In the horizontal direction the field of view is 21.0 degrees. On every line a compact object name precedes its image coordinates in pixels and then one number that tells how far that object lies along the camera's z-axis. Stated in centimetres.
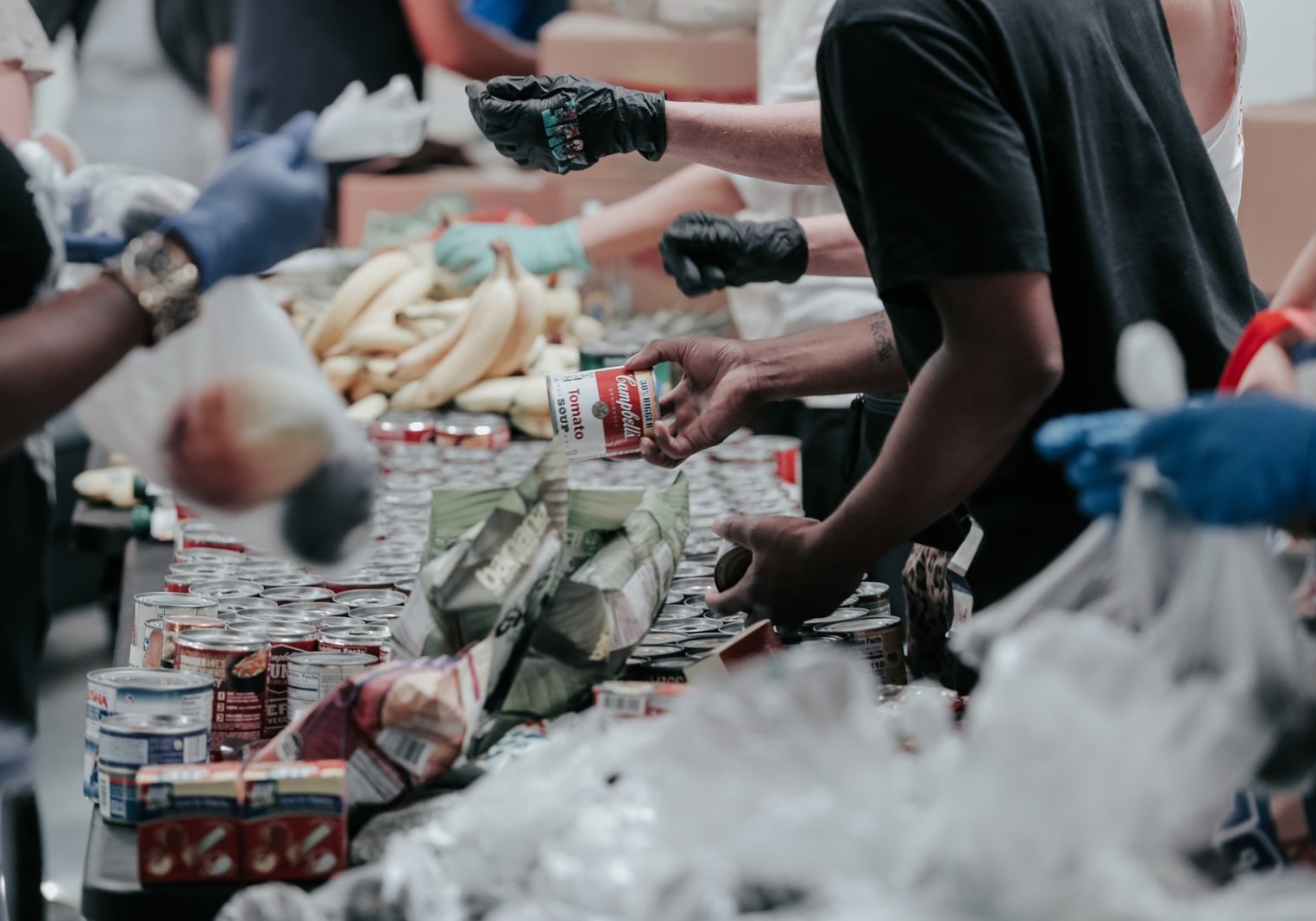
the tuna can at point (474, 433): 400
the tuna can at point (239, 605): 296
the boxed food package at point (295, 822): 253
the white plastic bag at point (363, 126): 269
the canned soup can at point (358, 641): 279
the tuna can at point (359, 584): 308
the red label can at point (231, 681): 275
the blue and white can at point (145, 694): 264
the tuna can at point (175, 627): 281
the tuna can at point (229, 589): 302
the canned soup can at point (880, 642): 286
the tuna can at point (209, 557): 321
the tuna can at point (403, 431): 405
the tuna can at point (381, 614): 292
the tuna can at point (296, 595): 301
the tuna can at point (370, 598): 299
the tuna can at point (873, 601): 295
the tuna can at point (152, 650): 284
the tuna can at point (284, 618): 290
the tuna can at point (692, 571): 311
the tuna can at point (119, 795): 260
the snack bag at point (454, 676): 257
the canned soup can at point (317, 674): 273
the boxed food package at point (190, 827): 253
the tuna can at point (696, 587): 303
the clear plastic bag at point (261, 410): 264
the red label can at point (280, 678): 277
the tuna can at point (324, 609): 294
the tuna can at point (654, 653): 281
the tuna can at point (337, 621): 287
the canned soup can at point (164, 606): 295
